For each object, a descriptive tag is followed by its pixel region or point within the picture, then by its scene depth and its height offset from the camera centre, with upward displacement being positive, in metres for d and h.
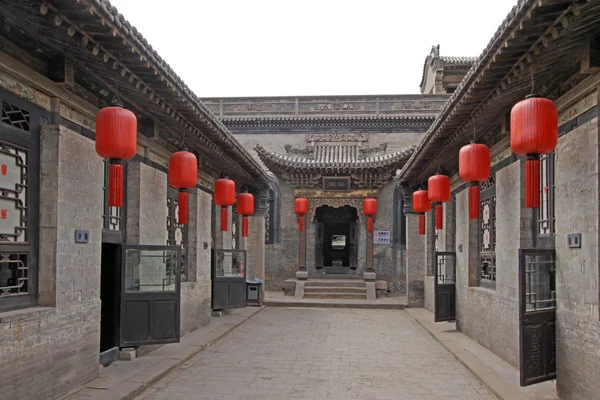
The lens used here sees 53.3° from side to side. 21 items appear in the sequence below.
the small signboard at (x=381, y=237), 21.02 -0.06
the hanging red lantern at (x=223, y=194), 12.01 +0.83
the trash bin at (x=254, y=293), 16.69 -1.63
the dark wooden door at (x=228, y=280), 13.27 -1.02
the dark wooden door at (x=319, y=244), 21.69 -0.33
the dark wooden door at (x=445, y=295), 11.89 -1.20
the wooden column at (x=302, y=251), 20.38 -0.55
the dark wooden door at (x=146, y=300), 7.87 -0.88
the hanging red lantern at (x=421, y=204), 13.78 +0.72
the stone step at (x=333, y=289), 18.83 -1.71
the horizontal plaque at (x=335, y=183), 20.52 +1.79
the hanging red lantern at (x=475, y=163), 7.96 +0.96
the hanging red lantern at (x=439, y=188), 11.05 +0.88
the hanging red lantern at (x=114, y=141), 5.76 +0.90
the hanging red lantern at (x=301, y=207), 20.20 +0.95
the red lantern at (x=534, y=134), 5.30 +0.91
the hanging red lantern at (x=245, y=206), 14.98 +0.72
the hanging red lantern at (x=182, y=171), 8.46 +0.90
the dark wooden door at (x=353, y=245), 21.59 -0.36
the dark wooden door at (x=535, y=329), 6.21 -0.98
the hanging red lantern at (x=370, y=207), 20.11 +0.95
